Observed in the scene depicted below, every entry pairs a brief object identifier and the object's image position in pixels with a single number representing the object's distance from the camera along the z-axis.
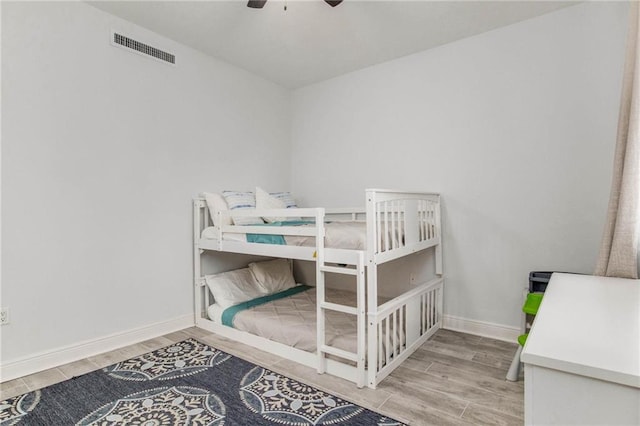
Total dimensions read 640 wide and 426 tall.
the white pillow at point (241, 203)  2.80
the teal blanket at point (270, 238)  2.41
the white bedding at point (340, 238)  2.05
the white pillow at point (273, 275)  3.30
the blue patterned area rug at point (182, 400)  1.63
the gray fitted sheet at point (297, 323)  2.23
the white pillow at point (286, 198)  3.44
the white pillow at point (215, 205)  2.81
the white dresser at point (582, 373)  0.64
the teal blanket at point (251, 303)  2.72
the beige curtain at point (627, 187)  1.68
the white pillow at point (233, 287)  2.91
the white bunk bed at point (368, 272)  1.95
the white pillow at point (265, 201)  3.13
